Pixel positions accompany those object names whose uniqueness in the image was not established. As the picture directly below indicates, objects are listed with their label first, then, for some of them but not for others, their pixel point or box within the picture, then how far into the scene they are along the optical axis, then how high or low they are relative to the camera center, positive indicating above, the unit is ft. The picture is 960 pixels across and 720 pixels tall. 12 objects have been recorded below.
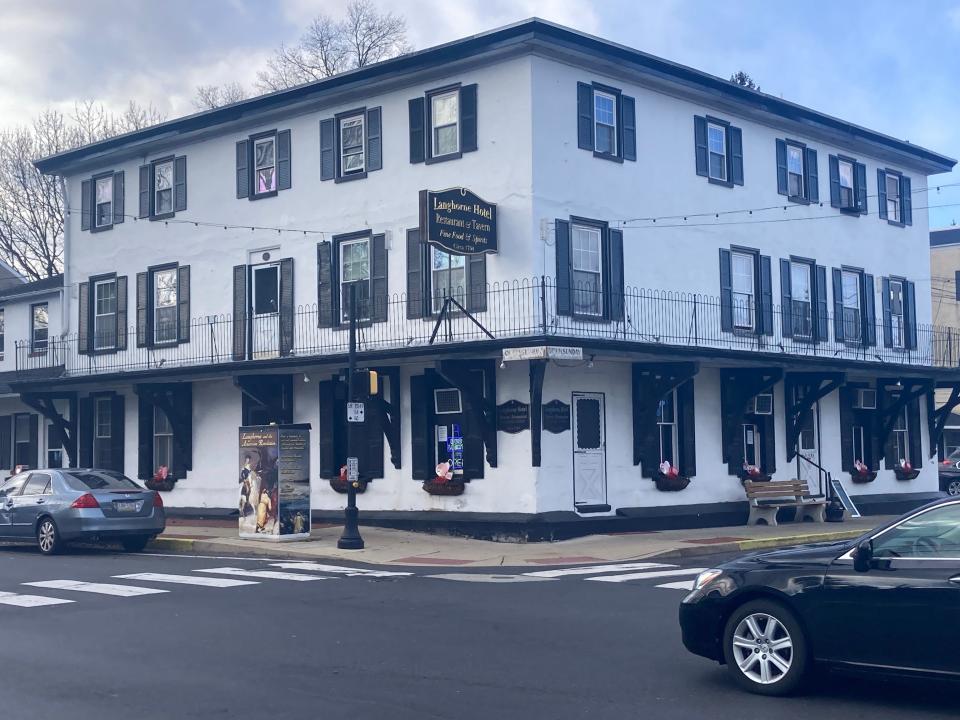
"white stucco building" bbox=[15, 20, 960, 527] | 74.28 +11.38
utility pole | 66.74 -2.97
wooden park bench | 84.62 -3.73
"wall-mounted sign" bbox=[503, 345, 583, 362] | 67.97 +5.37
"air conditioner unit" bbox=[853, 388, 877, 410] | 98.68 +3.57
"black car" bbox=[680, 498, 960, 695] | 25.52 -3.60
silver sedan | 66.23 -2.93
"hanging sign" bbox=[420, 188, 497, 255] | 69.41 +13.33
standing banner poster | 70.54 -1.61
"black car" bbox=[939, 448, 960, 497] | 124.26 -3.70
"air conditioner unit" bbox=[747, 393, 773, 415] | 88.32 +2.95
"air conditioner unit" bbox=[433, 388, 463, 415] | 77.66 +3.13
